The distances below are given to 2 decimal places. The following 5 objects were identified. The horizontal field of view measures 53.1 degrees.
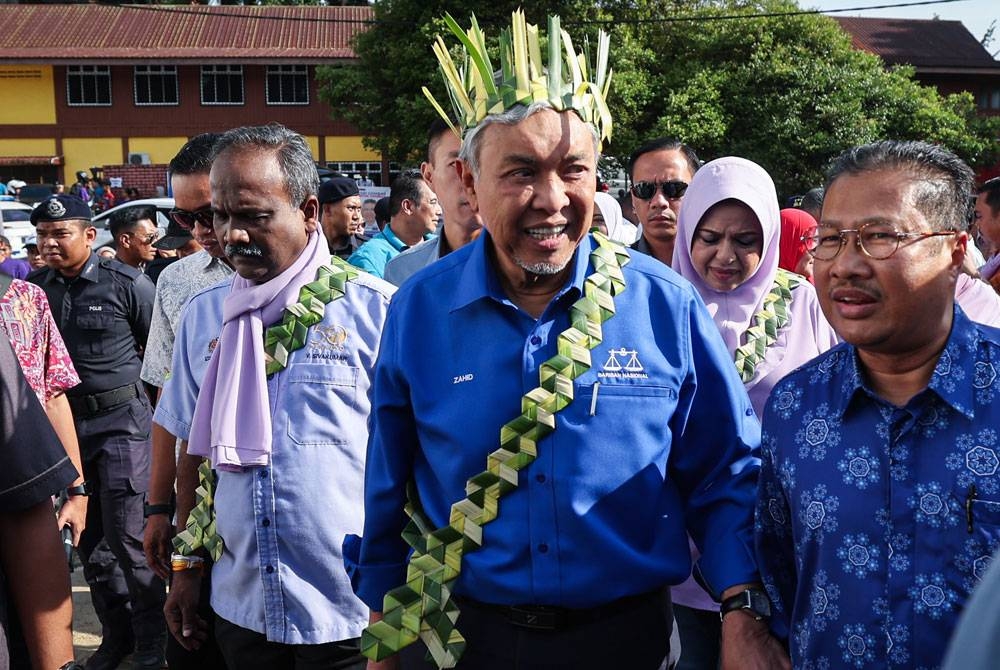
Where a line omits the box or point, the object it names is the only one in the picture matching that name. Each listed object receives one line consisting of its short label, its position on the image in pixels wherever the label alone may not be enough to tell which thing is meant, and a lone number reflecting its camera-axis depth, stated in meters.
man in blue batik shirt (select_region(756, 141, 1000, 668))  1.94
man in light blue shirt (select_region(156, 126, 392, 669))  3.01
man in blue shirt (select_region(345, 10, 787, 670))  2.32
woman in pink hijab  3.36
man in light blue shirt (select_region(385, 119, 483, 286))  3.92
